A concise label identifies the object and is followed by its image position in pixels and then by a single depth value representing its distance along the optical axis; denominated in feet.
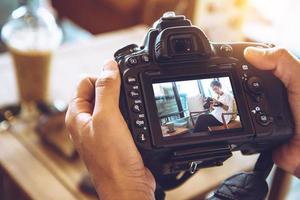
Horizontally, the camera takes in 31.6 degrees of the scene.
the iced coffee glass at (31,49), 3.84
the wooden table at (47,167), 3.20
